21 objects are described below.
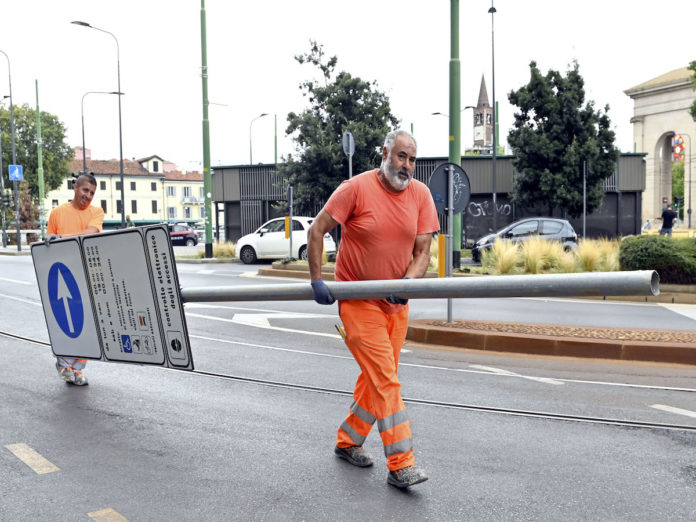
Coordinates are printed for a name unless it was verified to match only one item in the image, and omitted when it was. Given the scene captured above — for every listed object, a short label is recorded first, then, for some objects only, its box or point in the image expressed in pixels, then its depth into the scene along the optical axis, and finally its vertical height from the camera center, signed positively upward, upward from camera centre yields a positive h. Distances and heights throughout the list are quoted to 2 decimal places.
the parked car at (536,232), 19.53 -0.25
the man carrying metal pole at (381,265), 3.89 -0.23
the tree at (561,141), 27.30 +3.12
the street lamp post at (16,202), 37.72 +1.54
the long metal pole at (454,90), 15.18 +2.88
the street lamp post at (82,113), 49.34 +7.96
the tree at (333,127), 26.61 +3.71
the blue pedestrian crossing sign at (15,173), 38.42 +3.08
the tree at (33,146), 67.75 +7.96
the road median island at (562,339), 7.66 -1.33
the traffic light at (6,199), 40.44 +1.76
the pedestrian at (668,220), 26.44 +0.03
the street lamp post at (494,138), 29.41 +3.63
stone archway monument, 64.62 +8.72
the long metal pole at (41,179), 39.94 +2.83
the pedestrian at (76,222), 6.33 +0.07
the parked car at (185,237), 48.56 -0.63
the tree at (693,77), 19.69 +4.12
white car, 22.91 -0.51
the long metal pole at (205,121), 24.22 +3.64
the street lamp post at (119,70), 29.80 +7.50
